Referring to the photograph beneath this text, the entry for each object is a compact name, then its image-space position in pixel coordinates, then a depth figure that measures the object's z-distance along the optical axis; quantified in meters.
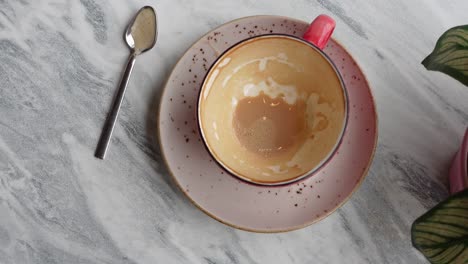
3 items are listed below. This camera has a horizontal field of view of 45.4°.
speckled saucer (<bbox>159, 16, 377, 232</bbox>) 0.79
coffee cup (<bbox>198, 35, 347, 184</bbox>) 0.78
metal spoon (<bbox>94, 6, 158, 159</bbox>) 0.85
